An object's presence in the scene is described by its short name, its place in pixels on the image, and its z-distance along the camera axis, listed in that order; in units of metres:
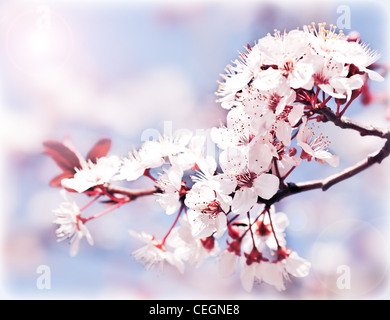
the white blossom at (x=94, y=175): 0.38
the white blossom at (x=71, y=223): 0.39
